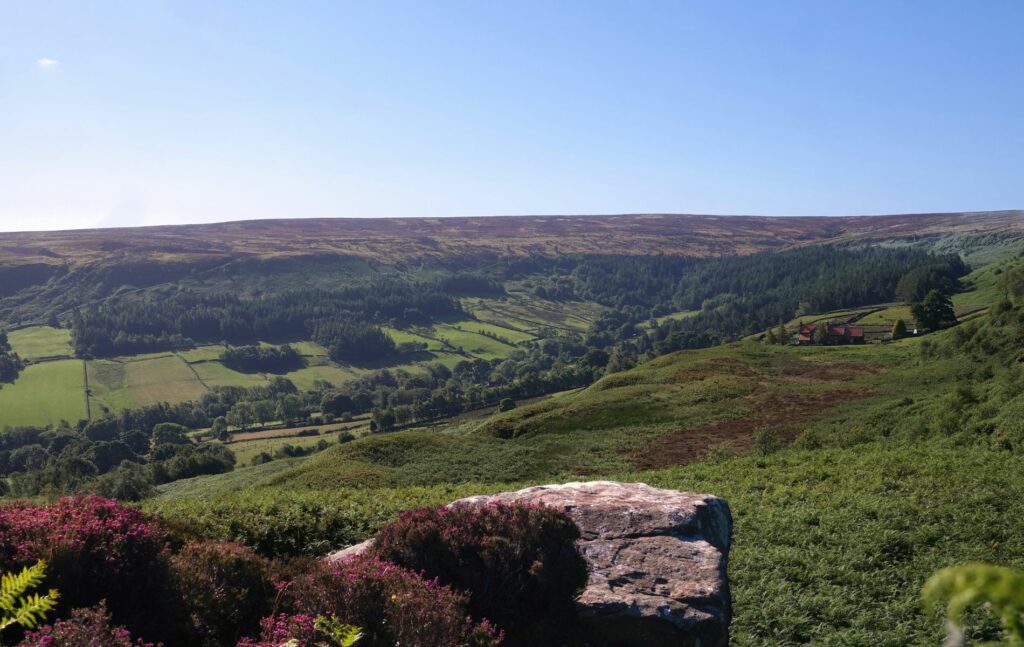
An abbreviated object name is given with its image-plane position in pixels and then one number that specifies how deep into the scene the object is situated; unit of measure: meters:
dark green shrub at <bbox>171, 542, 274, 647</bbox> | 6.70
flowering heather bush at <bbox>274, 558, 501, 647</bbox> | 5.77
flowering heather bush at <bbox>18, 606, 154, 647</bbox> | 4.74
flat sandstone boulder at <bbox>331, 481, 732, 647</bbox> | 7.99
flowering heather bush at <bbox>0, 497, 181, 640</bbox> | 6.25
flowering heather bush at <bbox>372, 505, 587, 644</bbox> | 7.55
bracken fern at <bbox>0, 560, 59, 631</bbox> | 3.91
